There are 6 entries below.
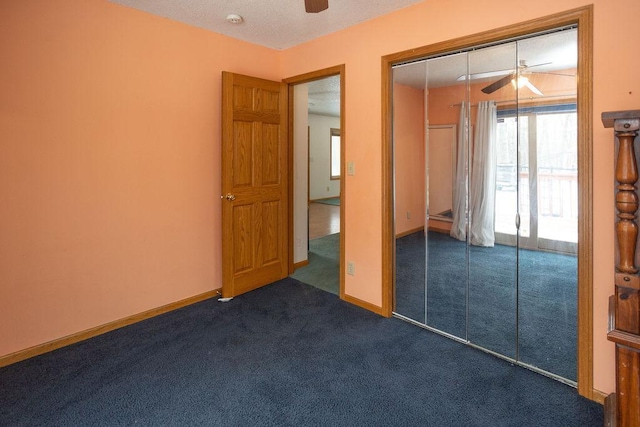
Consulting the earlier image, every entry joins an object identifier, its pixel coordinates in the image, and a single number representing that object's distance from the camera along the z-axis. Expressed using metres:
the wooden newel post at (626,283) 1.43
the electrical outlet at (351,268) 3.21
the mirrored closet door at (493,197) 2.08
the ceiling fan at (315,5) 1.69
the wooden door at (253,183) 3.24
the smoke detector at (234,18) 2.86
